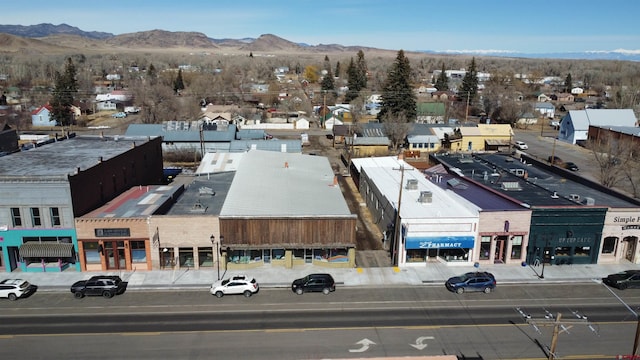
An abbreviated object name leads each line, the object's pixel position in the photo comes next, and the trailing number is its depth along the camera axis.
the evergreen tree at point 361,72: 147.12
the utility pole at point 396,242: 36.97
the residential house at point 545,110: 134.00
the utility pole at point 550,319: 19.10
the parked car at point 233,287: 32.19
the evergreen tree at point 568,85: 181.11
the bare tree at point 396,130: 85.69
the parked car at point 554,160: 74.18
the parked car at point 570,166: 71.75
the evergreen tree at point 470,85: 134.25
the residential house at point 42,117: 112.88
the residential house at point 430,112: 111.94
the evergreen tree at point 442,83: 163.25
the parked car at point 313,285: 32.69
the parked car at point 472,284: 33.06
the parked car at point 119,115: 124.66
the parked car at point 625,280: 33.81
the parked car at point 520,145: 88.88
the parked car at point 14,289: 31.36
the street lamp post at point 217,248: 35.88
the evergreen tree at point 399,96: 99.62
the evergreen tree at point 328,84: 155.25
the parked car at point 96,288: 31.81
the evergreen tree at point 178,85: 164.88
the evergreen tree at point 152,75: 174.25
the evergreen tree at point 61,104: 109.56
